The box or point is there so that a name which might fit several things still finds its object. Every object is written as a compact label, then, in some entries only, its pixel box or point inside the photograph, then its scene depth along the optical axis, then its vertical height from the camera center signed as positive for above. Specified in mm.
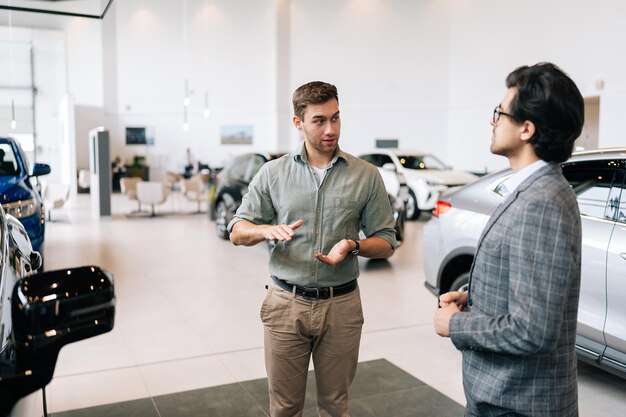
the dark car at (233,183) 9438 -470
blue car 6027 -384
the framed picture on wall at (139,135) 22234 +705
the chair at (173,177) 18858 -731
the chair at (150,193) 12922 -848
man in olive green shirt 2385 -366
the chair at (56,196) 11809 -904
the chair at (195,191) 13805 -878
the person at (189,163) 21250 -316
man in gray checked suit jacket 1368 -277
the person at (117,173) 20781 -668
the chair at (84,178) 16633 -687
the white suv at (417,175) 12148 -411
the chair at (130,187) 13805 -794
